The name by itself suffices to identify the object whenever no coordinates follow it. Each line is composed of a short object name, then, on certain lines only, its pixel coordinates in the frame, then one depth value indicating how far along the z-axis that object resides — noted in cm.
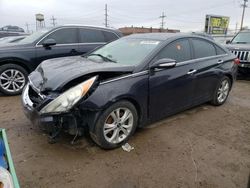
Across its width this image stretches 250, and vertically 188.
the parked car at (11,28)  2469
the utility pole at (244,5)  5214
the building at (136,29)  3334
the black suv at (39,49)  542
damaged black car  285
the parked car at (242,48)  782
